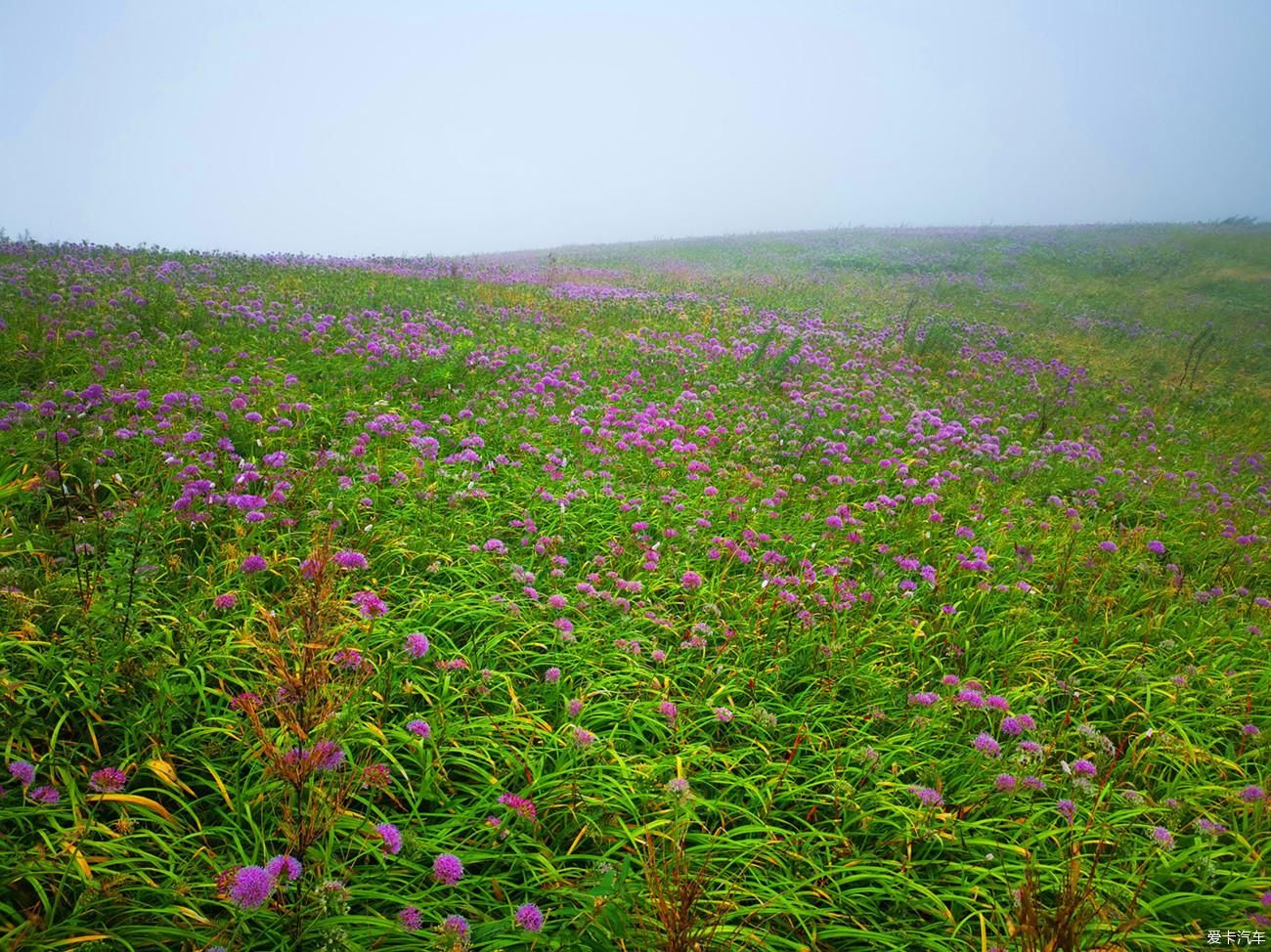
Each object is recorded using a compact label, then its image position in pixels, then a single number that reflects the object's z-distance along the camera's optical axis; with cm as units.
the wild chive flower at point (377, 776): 92
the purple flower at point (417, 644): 115
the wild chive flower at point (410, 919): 85
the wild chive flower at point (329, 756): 88
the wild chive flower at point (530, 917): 87
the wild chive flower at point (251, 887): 79
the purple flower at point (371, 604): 118
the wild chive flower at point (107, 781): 91
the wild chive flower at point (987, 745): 112
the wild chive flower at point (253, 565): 119
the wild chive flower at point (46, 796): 91
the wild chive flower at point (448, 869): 88
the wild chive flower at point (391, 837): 91
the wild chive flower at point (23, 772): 88
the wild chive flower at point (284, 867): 82
